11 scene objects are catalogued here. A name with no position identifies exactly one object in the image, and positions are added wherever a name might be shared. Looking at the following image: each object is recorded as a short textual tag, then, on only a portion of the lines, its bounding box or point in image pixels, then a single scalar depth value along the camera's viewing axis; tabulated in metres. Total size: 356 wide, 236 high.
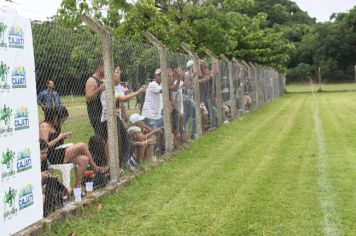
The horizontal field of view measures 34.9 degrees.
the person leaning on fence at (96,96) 7.40
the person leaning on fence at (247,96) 23.16
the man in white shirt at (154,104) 10.36
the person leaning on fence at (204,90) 14.44
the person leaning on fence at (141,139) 9.32
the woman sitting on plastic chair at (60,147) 6.32
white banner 4.86
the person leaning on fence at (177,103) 11.40
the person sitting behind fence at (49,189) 6.05
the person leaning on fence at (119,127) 7.86
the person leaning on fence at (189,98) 12.79
